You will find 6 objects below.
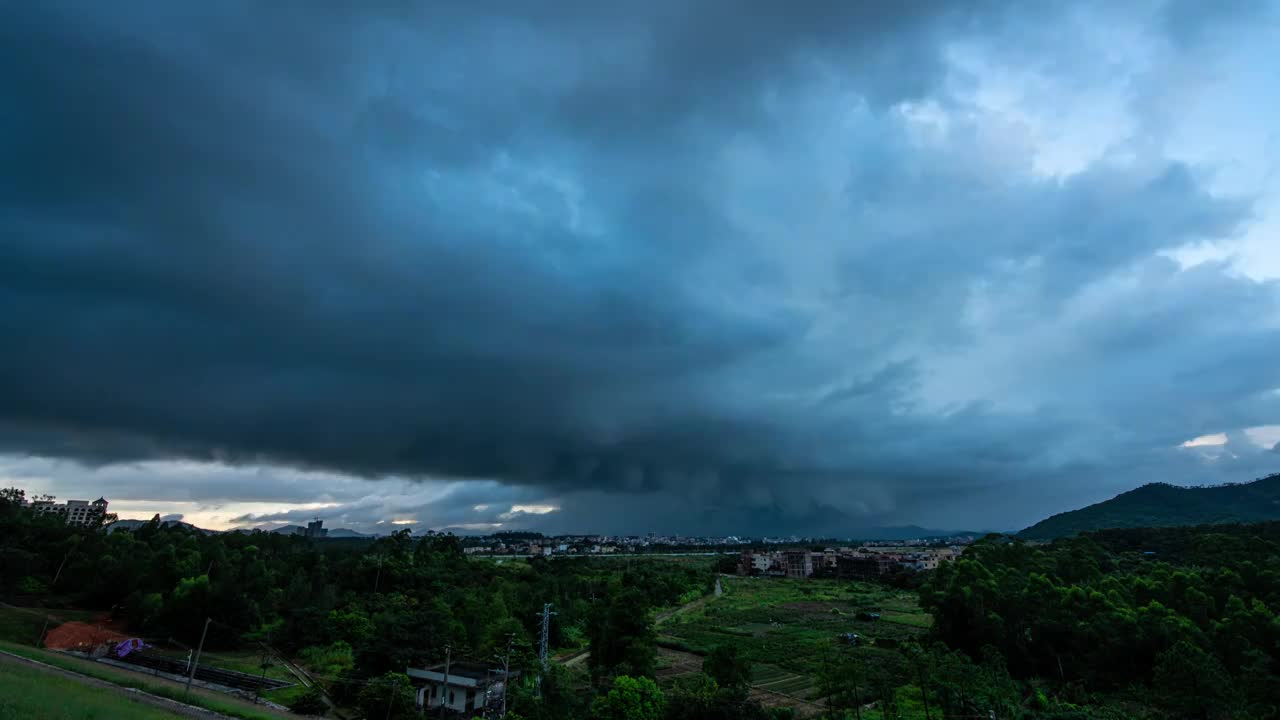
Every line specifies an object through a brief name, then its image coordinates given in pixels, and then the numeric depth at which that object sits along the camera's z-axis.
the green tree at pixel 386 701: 32.50
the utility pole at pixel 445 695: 37.29
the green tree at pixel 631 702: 30.27
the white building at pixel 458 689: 38.12
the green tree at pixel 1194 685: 31.64
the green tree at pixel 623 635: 41.03
